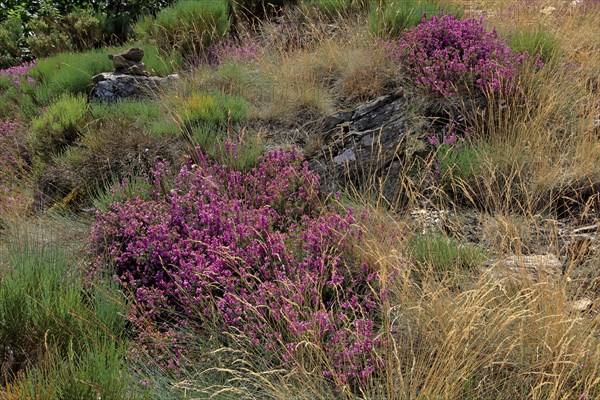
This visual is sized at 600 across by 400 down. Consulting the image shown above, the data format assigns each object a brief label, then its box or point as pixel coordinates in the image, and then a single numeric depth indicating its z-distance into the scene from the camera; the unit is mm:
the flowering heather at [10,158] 5953
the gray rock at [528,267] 3494
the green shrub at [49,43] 9898
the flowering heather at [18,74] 8508
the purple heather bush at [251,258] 3385
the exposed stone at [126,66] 7586
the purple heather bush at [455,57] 5996
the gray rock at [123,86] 7312
